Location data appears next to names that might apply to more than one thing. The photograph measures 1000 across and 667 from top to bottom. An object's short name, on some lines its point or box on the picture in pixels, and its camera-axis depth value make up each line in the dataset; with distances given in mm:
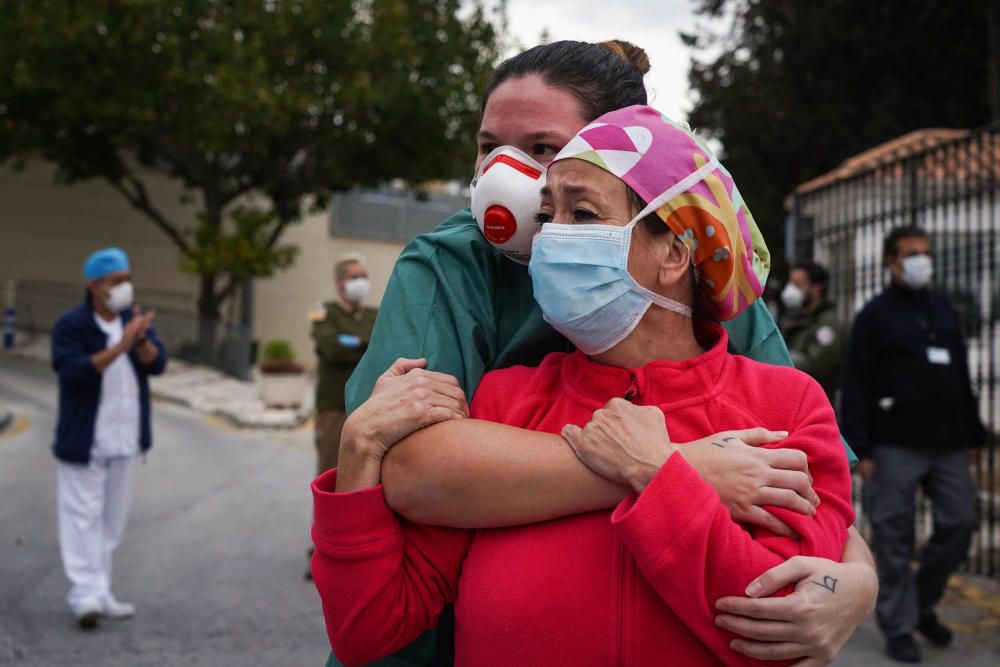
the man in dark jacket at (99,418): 6223
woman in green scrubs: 1588
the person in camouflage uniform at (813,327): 6922
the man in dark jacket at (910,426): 5770
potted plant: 16627
